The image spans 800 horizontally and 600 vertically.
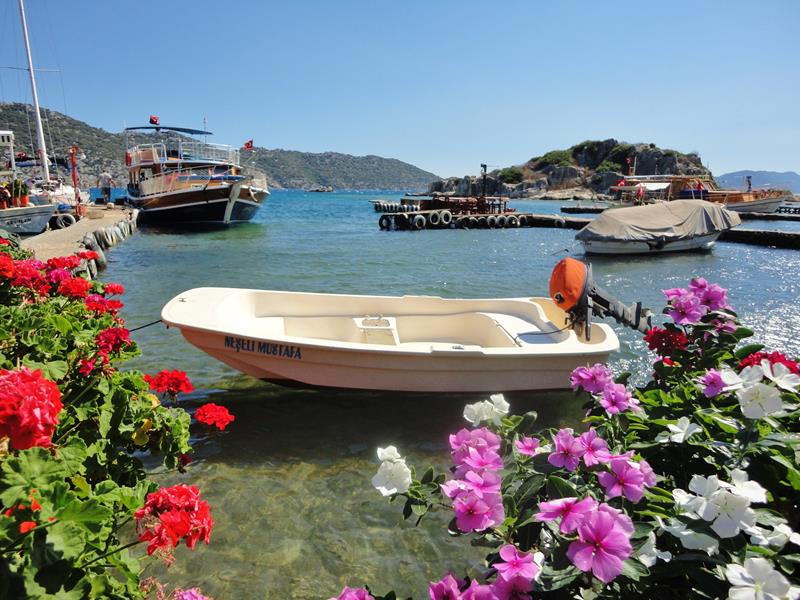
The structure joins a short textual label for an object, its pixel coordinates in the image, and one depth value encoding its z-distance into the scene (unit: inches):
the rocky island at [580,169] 3432.6
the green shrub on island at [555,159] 4121.6
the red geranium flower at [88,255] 201.6
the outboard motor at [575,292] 228.5
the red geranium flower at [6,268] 129.8
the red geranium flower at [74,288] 141.7
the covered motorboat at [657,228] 728.3
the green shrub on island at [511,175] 4244.6
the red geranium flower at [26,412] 44.9
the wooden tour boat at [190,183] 1077.1
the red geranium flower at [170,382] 118.0
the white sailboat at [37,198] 625.0
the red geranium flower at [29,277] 137.3
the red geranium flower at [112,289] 159.2
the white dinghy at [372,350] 201.9
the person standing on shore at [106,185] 1408.7
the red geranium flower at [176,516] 56.6
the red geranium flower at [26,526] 47.1
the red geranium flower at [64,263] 162.1
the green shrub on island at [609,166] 3651.6
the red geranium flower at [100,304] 136.6
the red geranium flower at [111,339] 104.6
